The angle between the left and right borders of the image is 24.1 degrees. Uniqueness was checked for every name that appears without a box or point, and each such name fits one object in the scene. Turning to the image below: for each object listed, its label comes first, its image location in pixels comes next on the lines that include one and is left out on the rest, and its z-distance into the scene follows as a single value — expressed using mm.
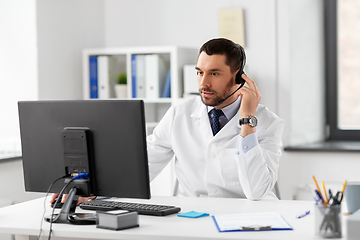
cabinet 4965
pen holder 2722
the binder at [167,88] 5026
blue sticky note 2993
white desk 2783
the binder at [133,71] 5080
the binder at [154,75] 4989
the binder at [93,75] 5208
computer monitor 2925
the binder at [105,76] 5164
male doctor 3349
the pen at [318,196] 2756
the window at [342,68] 5248
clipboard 2822
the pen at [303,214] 2983
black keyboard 3046
